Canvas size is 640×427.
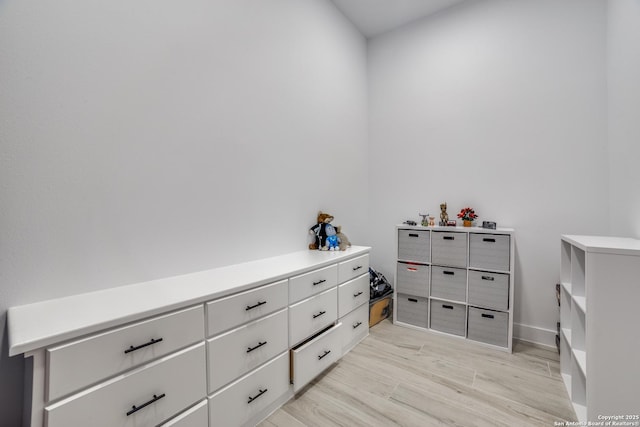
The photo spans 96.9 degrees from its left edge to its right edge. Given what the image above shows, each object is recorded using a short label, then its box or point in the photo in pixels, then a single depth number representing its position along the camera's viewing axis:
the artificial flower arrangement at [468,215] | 2.57
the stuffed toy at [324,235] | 2.44
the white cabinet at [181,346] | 0.91
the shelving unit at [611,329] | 1.30
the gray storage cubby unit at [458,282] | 2.29
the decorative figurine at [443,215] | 2.66
